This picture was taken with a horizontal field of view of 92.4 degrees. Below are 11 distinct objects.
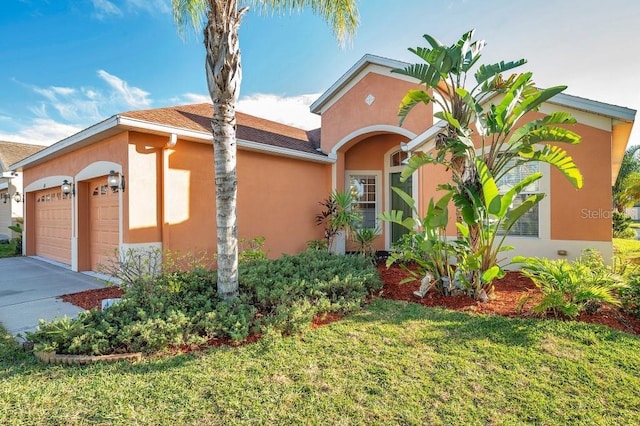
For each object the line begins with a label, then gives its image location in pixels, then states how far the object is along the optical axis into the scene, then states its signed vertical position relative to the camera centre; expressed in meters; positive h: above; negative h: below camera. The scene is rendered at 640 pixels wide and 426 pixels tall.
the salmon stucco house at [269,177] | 7.50 +1.14
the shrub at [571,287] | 4.57 -1.16
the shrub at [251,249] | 8.41 -1.08
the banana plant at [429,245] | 5.91 -0.63
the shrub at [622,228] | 17.00 -0.91
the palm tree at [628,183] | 20.13 +2.03
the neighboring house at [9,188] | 15.82 +1.40
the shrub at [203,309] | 3.93 -1.48
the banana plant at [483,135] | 5.18 +1.31
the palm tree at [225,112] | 4.93 +1.68
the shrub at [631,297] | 4.86 -1.38
